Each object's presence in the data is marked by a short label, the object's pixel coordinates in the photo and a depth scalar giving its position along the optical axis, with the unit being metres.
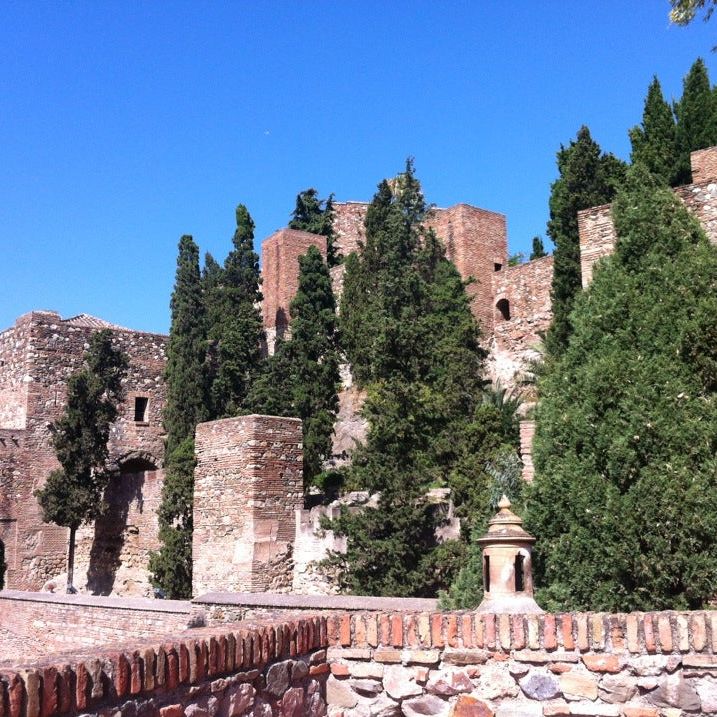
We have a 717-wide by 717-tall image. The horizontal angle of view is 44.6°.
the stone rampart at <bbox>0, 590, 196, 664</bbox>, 11.05
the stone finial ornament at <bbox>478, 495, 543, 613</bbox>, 6.97
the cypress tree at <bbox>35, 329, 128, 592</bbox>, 19.66
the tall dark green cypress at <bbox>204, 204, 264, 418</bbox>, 20.34
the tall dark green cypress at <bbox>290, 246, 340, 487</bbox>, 18.06
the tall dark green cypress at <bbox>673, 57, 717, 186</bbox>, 18.78
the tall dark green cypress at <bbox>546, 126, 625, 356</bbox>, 17.27
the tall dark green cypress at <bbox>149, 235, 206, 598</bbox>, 16.69
